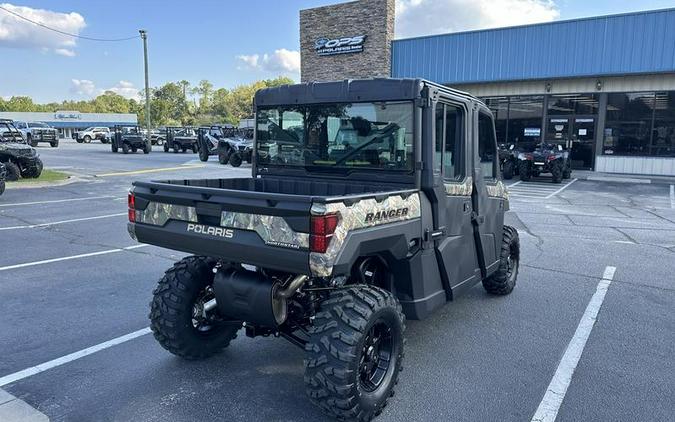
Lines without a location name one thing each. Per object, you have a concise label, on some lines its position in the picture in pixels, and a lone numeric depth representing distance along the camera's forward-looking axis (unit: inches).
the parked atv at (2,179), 495.5
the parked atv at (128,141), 1331.2
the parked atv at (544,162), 758.5
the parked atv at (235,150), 942.4
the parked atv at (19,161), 626.5
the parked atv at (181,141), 1401.3
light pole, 1386.6
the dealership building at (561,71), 827.4
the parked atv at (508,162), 791.7
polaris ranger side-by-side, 117.3
